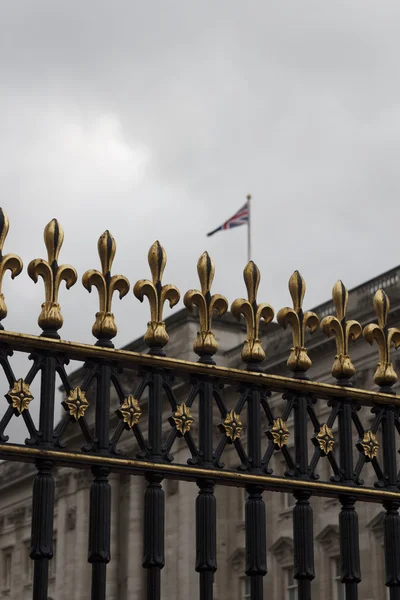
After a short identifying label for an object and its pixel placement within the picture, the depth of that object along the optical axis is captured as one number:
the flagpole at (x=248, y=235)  42.06
